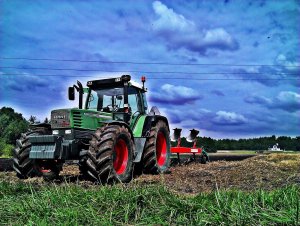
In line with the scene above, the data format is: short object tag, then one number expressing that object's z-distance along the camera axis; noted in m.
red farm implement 11.02
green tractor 6.91
